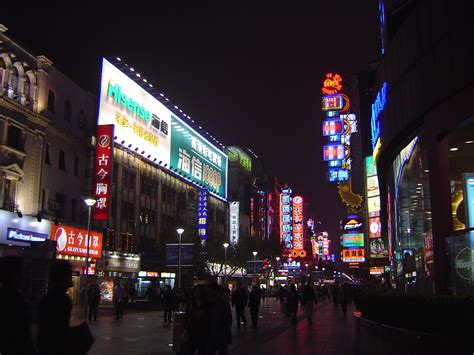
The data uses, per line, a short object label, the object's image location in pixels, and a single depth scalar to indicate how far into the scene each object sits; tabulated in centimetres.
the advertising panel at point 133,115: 4588
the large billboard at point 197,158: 6159
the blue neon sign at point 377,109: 2328
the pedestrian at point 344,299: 3198
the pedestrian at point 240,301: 2331
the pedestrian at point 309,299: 2464
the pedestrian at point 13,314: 483
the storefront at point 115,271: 4016
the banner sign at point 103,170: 3719
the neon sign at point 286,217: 11650
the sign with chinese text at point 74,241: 3388
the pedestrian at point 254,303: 2376
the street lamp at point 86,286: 2149
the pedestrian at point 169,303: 2555
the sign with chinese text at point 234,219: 8006
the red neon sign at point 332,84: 7670
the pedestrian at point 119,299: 2714
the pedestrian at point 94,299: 2628
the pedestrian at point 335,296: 4344
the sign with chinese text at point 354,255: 8669
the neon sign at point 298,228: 12055
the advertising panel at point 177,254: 2915
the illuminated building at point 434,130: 1628
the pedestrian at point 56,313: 526
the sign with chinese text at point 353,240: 8551
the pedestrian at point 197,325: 952
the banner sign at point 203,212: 5631
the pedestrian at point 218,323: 928
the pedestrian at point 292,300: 2619
